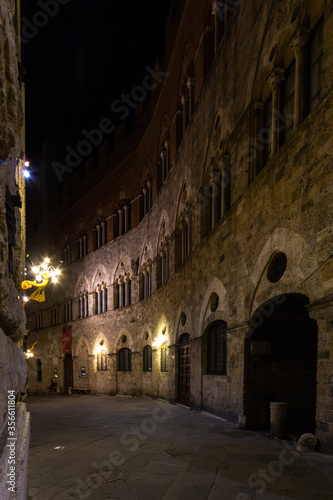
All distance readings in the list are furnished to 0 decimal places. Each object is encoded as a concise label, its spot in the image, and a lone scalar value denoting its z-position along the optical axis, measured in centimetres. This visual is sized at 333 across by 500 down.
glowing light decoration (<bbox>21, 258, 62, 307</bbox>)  1054
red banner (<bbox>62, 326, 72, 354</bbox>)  2511
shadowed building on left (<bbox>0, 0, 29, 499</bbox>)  116
